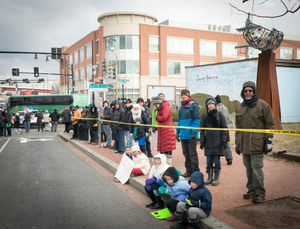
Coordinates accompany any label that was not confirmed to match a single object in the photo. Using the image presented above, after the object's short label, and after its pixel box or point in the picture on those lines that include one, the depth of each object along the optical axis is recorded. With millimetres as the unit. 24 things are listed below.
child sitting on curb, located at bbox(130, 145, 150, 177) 6889
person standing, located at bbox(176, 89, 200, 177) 6516
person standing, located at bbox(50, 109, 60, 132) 23875
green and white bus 38031
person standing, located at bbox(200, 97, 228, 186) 5906
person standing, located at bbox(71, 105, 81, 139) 16734
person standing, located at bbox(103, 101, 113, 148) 12400
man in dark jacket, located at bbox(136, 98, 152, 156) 9959
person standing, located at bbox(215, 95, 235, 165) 7902
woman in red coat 7008
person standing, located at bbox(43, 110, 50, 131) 24775
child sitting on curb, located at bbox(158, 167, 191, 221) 4406
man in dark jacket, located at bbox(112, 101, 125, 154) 10597
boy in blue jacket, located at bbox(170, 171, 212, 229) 3951
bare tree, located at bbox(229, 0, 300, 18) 4137
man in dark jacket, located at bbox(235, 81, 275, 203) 4699
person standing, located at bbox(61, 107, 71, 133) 20406
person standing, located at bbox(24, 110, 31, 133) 23562
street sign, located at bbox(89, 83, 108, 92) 12867
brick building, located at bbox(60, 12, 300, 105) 42594
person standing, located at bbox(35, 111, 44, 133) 24245
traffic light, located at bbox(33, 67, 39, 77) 31430
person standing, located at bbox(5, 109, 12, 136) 20586
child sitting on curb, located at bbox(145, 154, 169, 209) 5020
